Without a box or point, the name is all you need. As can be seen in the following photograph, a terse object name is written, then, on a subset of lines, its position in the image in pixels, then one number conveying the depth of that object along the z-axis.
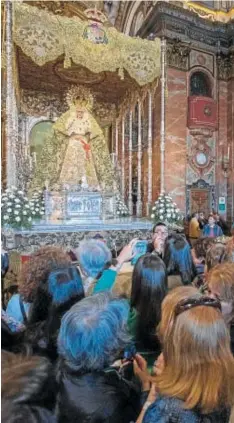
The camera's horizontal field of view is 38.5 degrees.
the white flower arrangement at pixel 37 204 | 8.73
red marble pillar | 12.59
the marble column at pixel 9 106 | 7.05
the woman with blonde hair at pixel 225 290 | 2.06
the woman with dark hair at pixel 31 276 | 2.21
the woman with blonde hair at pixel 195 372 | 1.21
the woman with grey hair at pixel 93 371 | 1.32
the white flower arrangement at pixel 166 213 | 9.06
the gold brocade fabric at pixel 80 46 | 7.43
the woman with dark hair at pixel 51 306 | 1.92
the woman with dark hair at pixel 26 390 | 1.01
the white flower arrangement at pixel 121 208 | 10.30
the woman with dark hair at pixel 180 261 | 3.08
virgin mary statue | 9.60
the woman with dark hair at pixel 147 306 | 2.18
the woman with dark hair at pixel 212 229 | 7.95
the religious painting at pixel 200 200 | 13.27
